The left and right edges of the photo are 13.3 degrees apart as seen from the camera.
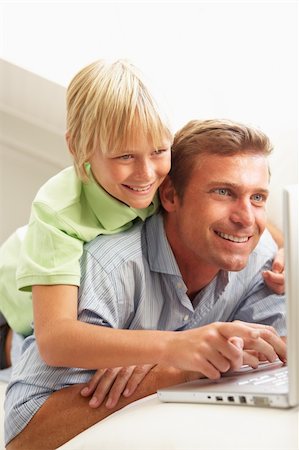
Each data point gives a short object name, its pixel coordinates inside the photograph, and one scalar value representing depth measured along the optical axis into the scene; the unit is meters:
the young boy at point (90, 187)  1.83
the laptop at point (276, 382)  1.56
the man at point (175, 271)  1.89
